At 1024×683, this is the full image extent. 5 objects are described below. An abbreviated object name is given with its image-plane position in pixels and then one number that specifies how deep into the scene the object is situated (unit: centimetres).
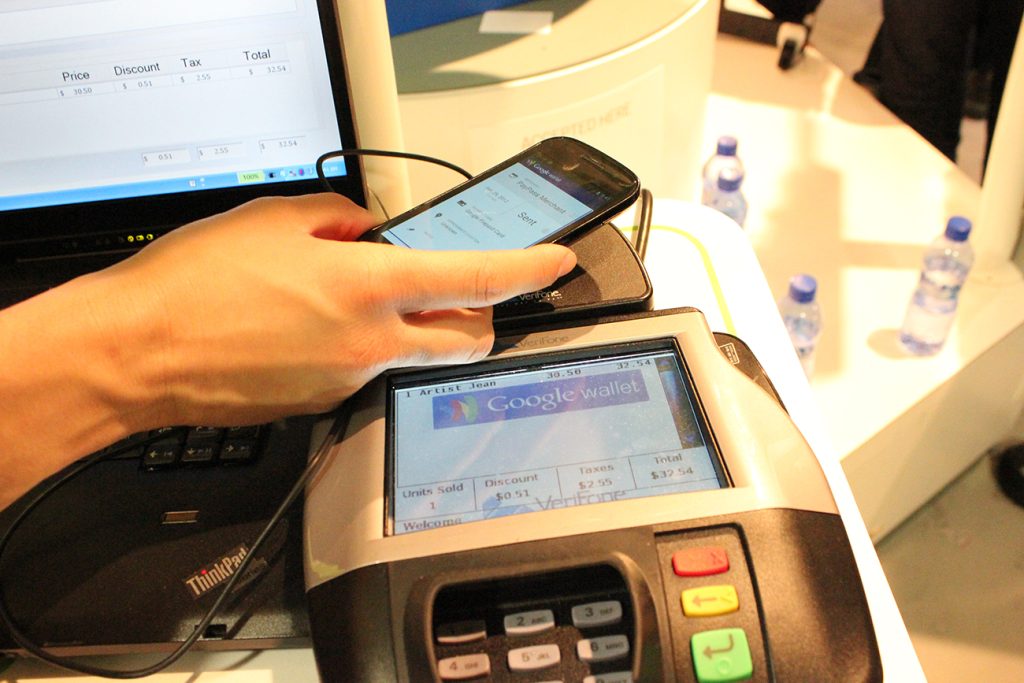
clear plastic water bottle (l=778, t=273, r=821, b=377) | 85
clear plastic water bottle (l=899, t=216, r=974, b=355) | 84
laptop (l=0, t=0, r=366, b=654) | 40
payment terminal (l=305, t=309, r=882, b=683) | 33
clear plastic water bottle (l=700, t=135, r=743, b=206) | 96
